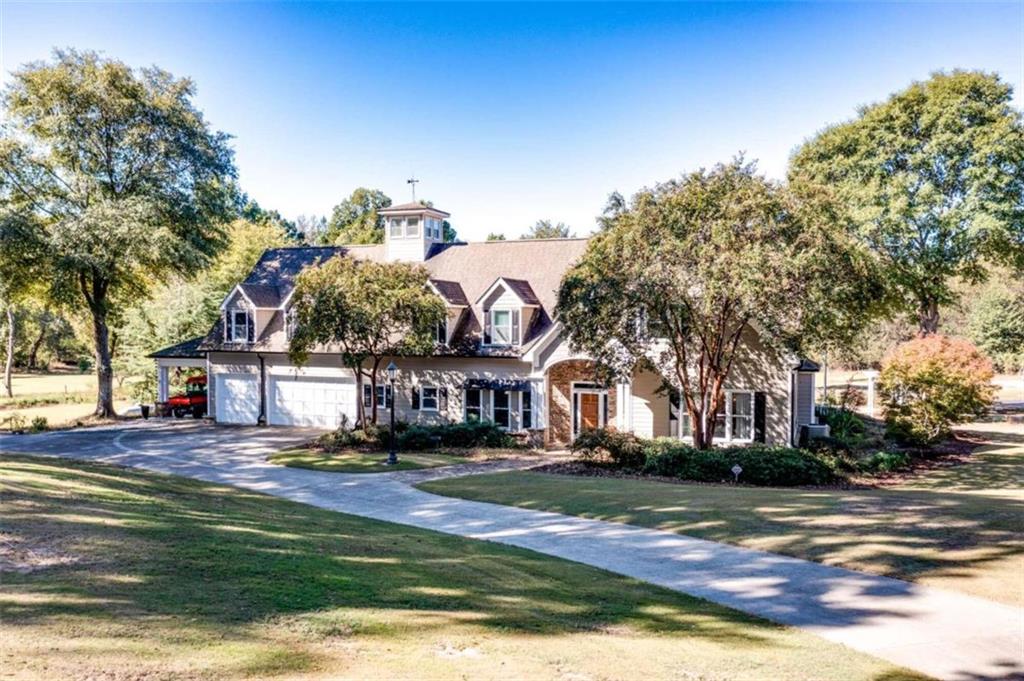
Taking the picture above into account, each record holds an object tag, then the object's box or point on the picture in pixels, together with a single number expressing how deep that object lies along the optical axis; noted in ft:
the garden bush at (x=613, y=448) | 77.00
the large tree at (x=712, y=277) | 68.64
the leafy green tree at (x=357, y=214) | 253.10
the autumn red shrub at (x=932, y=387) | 90.68
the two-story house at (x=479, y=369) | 87.25
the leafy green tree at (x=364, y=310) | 88.28
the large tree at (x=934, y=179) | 120.88
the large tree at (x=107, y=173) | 109.09
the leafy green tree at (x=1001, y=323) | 190.90
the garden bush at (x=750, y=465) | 69.31
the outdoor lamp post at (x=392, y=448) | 79.56
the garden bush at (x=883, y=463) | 77.15
